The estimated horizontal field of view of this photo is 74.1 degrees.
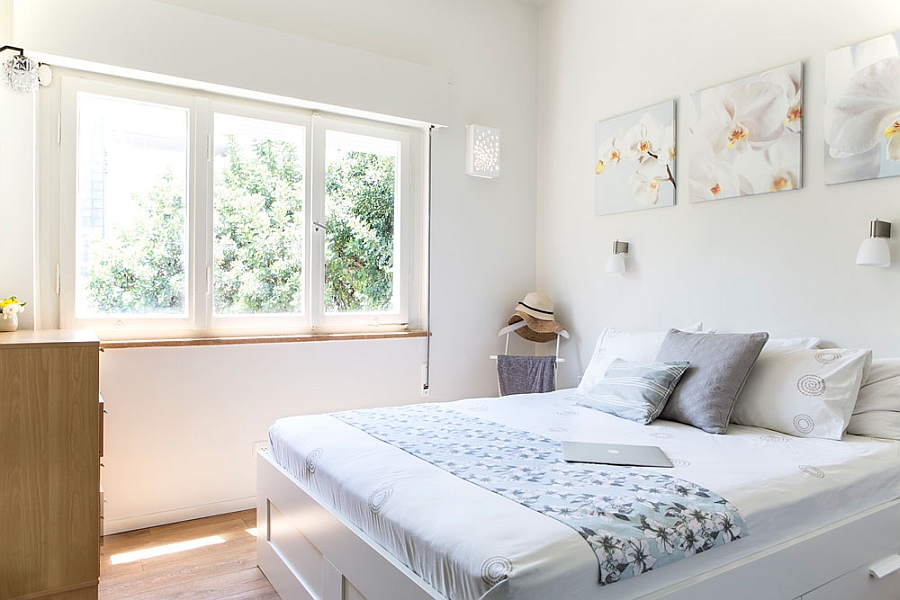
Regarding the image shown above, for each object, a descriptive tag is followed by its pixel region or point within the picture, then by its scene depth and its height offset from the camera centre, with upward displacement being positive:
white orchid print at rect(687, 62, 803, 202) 2.74 +0.79
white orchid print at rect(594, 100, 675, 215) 3.31 +0.80
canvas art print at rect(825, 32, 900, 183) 2.41 +0.78
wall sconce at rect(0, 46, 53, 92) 2.58 +0.97
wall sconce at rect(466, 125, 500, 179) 3.85 +0.95
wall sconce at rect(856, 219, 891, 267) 2.34 +0.20
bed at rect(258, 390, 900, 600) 1.30 -0.59
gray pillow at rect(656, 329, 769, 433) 2.37 -0.33
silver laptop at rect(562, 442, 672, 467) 1.89 -0.52
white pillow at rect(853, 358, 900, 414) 2.23 -0.34
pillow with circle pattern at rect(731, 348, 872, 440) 2.21 -0.36
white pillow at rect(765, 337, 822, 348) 2.56 -0.20
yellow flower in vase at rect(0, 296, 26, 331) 2.42 -0.08
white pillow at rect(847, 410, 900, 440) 2.19 -0.47
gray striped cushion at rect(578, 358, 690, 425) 2.50 -0.40
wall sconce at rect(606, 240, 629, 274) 3.51 +0.23
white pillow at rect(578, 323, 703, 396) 2.91 -0.26
